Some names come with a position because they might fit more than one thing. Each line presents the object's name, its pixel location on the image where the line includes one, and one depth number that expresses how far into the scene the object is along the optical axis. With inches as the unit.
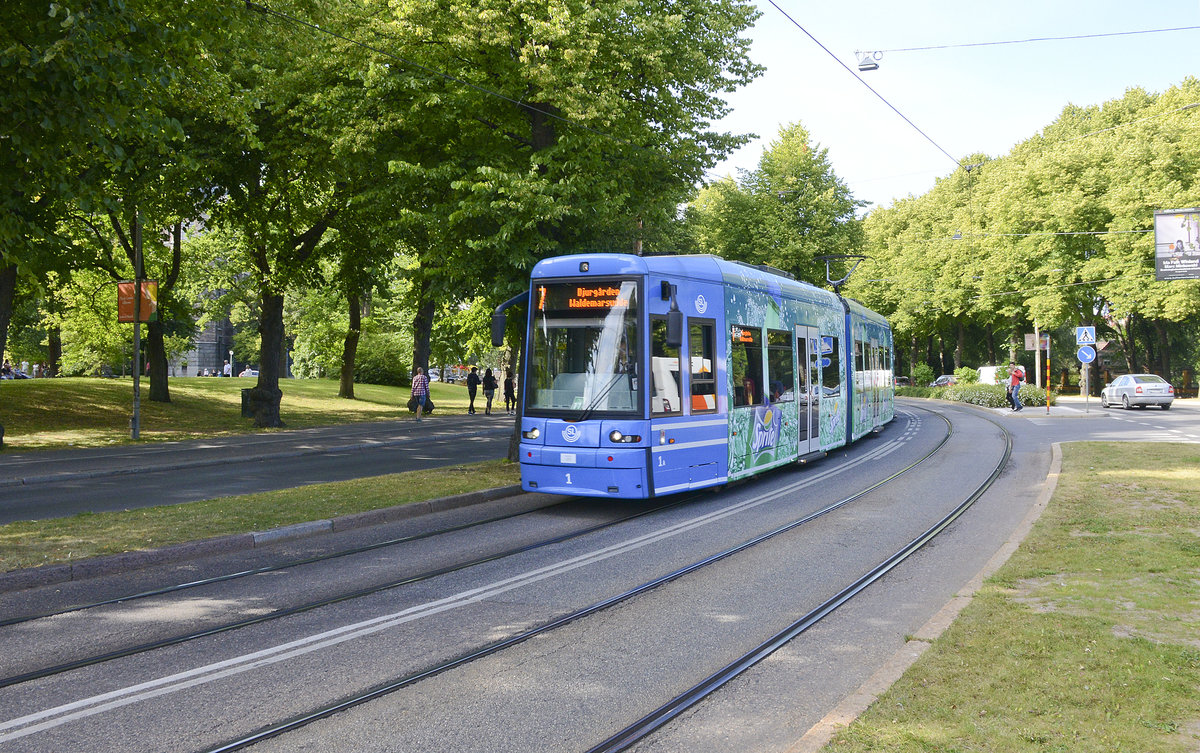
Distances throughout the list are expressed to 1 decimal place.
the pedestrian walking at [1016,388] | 1341.0
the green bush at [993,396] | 1491.1
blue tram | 416.2
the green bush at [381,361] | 1929.1
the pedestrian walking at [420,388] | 1206.5
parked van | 1887.6
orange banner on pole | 874.8
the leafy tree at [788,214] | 1755.7
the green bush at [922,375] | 2235.5
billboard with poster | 881.5
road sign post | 1253.7
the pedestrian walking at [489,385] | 1461.6
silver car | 1363.2
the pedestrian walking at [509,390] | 1423.5
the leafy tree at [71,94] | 289.9
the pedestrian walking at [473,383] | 1422.2
